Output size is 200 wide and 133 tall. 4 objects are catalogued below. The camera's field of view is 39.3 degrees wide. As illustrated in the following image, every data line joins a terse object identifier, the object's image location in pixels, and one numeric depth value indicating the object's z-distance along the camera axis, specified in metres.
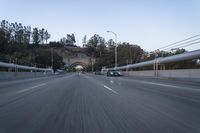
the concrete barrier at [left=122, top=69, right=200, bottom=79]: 35.38
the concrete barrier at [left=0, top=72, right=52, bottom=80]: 45.08
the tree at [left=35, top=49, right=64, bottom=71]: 137.62
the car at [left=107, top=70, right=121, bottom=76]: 66.21
